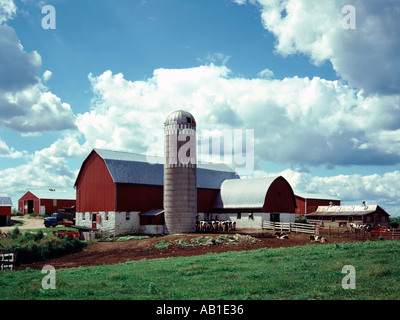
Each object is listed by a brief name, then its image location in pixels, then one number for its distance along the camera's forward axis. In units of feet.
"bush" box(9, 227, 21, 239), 130.72
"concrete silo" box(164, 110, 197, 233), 157.28
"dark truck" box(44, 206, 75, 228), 189.67
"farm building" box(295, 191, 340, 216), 283.59
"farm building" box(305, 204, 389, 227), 205.16
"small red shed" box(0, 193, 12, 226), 206.08
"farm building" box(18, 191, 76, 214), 246.47
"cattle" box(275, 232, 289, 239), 133.39
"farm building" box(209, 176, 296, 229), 179.73
